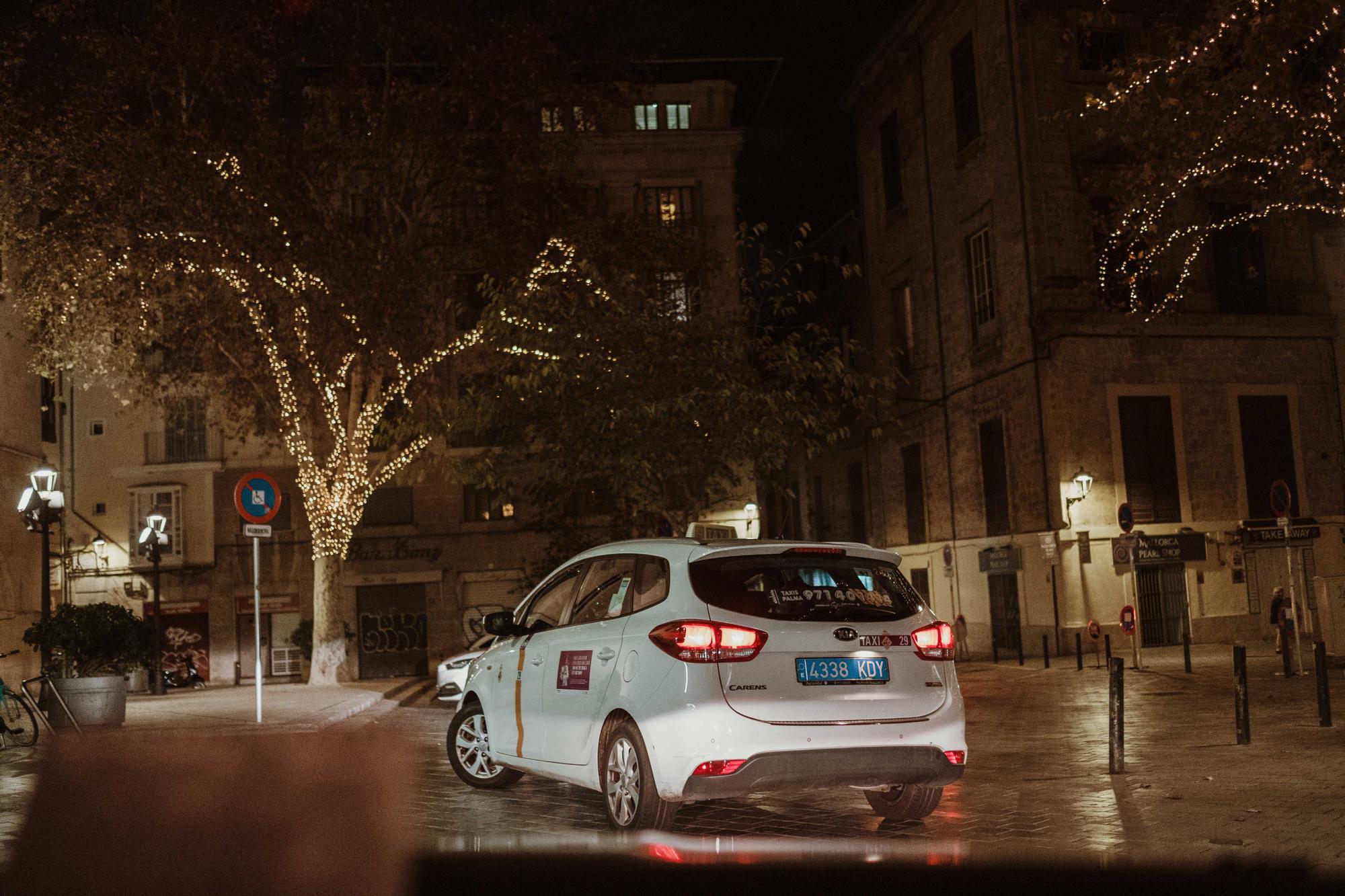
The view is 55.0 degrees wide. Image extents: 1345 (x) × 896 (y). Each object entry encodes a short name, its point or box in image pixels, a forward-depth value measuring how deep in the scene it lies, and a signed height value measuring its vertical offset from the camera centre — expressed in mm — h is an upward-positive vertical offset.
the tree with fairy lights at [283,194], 22094 +7137
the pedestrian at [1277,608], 21956 -1281
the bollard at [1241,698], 10938 -1396
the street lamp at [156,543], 28312 +1282
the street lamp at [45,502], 21438 +1608
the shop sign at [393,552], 39156 +859
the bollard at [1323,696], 12109 -1563
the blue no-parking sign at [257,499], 16297 +1125
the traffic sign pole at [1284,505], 17703 +405
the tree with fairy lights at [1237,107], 13617 +4763
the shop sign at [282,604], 39000 -540
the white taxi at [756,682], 6645 -644
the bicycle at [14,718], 14211 -1336
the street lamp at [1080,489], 28438 +1249
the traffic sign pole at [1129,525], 22578 +304
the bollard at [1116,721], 9820 -1349
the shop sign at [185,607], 38719 -486
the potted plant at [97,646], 15648 -625
